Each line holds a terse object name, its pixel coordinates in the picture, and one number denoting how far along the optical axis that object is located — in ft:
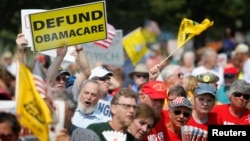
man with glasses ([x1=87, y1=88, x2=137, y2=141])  30.89
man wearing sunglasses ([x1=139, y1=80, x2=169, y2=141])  35.37
